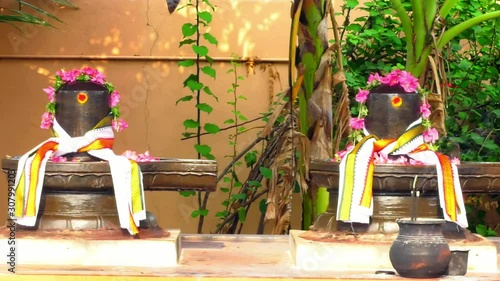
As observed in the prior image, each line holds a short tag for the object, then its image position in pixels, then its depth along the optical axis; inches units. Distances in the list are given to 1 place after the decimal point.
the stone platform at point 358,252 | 288.7
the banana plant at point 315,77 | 358.1
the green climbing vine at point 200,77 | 446.6
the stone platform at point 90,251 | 292.1
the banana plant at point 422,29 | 361.8
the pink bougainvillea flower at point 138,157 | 309.3
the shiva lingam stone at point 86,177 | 298.5
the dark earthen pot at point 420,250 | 266.1
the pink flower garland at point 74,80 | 309.9
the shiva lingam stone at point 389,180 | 295.8
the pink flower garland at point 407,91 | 306.0
